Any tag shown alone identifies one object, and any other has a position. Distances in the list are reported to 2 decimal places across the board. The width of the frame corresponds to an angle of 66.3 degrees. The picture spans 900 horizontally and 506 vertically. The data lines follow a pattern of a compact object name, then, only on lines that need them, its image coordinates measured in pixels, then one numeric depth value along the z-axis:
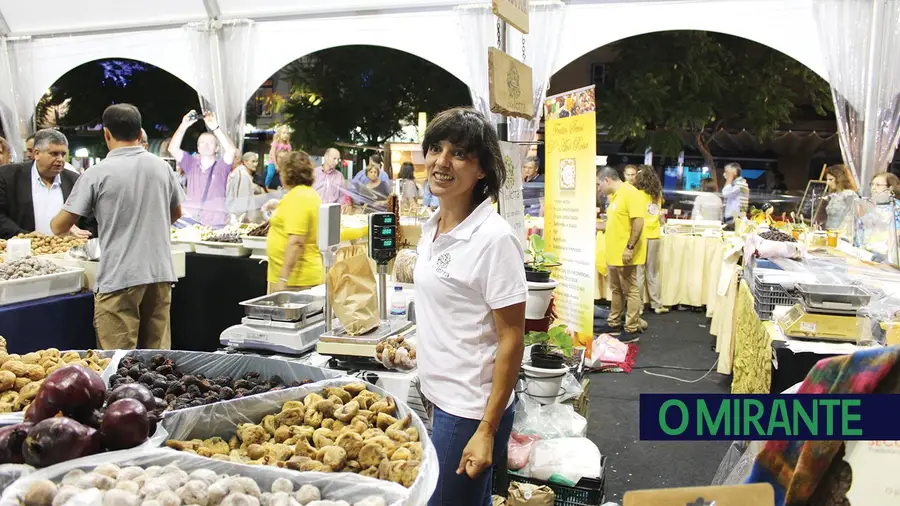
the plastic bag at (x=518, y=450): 2.58
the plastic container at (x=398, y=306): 3.06
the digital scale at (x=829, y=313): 3.12
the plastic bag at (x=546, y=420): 2.80
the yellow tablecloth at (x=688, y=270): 7.13
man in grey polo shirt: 3.44
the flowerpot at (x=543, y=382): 2.81
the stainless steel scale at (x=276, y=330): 2.81
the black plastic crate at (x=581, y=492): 2.51
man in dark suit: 4.85
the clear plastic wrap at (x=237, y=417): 1.48
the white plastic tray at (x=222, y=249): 5.59
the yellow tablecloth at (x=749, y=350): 3.44
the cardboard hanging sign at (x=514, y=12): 2.90
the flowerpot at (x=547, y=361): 2.84
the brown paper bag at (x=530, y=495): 2.44
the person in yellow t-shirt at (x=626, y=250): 6.32
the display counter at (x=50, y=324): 3.76
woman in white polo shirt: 1.70
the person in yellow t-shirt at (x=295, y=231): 4.31
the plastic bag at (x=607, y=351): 5.42
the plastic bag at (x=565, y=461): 2.56
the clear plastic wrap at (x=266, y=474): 1.26
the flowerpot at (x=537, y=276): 3.35
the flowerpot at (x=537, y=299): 3.29
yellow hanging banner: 4.00
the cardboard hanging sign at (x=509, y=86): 2.98
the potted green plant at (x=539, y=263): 3.35
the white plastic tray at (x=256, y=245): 5.49
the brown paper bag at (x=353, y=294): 2.60
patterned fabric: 0.95
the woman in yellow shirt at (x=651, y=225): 6.63
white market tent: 6.30
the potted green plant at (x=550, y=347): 2.85
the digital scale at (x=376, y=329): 2.51
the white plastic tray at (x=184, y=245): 5.78
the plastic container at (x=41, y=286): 3.76
